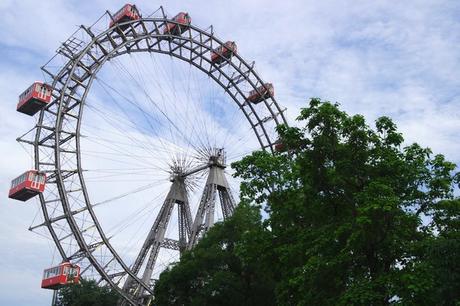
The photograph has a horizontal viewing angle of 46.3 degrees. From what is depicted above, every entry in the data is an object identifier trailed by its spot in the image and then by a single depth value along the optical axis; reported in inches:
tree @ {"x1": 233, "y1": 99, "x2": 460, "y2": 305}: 546.6
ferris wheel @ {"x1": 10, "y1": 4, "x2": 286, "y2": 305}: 1237.7
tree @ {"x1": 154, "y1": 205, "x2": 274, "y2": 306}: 975.6
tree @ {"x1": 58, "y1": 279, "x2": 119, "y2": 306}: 1255.5
